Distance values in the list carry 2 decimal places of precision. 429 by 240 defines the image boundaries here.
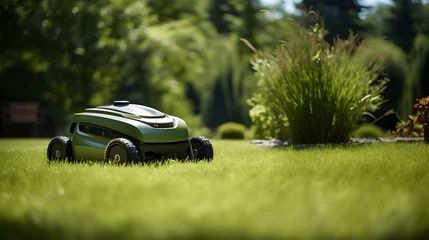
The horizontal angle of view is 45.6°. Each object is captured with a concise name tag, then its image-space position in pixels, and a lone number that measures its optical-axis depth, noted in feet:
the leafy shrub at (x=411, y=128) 31.42
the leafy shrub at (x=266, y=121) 31.60
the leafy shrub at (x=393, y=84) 43.80
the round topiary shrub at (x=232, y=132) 42.98
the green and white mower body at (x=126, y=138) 18.29
